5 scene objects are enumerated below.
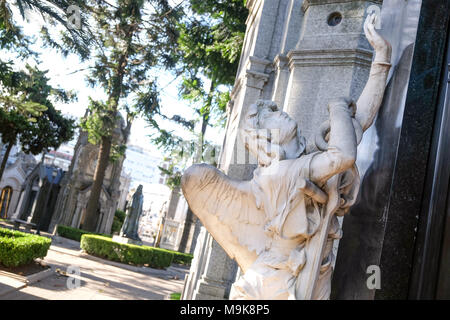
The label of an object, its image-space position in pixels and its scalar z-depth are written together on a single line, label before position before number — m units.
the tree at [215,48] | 11.10
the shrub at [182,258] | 24.02
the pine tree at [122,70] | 19.94
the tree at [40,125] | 17.11
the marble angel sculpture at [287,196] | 2.52
